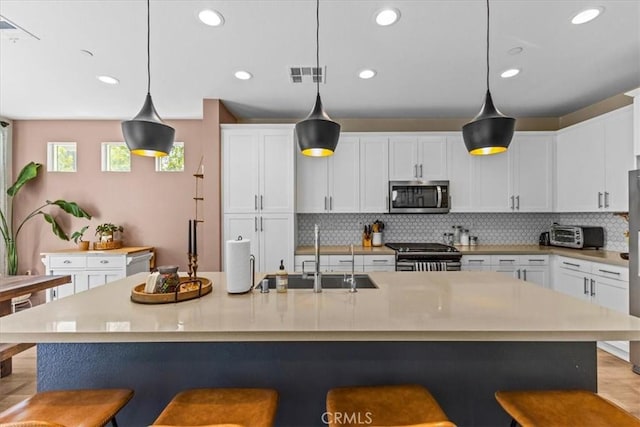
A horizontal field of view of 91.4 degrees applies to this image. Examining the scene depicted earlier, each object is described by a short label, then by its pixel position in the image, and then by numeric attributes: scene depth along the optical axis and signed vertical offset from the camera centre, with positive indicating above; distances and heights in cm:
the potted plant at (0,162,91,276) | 414 +3
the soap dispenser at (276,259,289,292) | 173 -35
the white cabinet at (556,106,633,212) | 311 +60
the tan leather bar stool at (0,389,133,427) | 113 -72
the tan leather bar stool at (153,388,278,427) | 110 -71
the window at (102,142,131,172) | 445 +87
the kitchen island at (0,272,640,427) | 147 -70
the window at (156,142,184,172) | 445 +83
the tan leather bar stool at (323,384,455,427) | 110 -70
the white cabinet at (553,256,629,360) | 286 -66
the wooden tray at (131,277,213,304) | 150 -38
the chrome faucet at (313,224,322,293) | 174 -31
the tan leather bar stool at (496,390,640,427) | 109 -71
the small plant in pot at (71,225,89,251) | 411 -28
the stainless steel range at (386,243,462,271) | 359 -47
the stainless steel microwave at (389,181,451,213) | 397 +28
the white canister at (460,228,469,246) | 420 -28
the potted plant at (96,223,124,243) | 415 -16
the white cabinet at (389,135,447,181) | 402 +78
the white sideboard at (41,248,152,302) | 384 -59
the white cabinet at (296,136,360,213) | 402 +51
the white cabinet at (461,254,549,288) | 370 -56
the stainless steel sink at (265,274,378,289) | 191 -41
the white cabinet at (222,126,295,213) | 371 +59
